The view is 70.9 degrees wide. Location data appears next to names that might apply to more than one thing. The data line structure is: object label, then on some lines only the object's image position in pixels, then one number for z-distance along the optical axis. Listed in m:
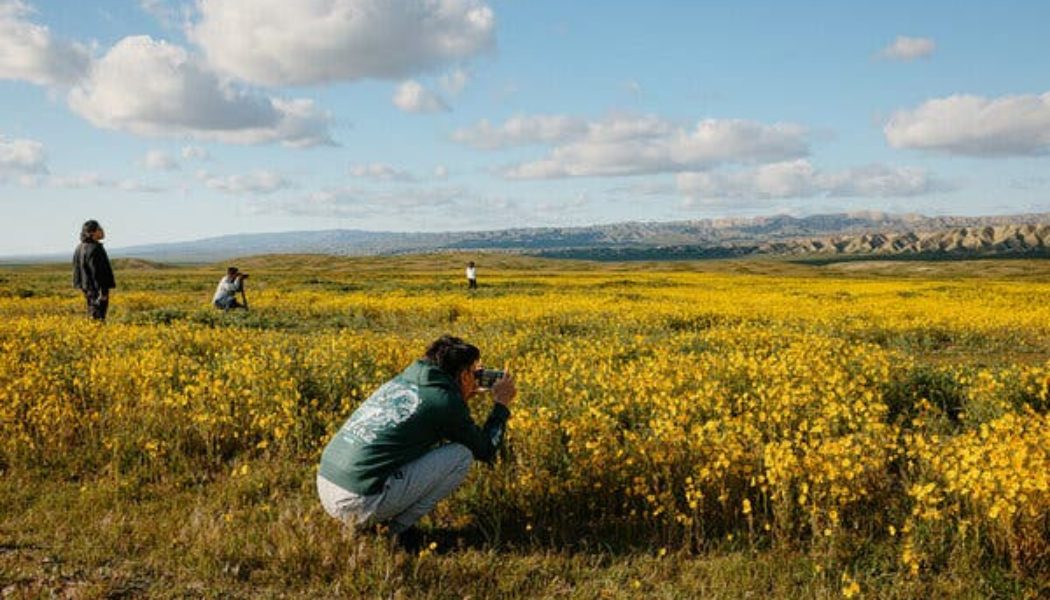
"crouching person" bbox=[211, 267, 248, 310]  22.62
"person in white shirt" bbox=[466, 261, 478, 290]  38.88
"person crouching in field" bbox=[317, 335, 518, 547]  5.48
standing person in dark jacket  14.54
